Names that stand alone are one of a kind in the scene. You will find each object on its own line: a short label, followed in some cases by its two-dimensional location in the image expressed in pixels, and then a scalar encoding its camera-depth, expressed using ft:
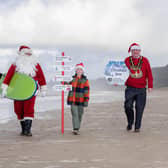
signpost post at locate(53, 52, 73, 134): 52.97
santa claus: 50.06
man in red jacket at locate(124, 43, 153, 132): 51.47
